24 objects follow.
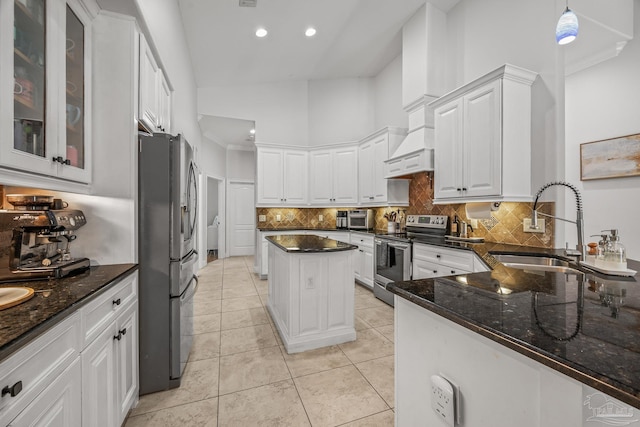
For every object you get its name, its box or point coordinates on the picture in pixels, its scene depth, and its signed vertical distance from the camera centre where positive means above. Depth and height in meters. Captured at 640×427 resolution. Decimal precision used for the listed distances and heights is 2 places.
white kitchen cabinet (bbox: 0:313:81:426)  0.75 -0.53
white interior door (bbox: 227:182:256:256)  7.34 -0.14
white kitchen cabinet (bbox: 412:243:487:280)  2.47 -0.47
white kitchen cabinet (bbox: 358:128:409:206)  4.27 +0.65
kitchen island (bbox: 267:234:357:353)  2.46 -0.77
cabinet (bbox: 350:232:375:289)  4.16 -0.72
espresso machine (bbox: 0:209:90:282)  1.34 -0.16
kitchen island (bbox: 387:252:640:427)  0.53 -0.29
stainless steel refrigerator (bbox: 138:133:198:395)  1.84 -0.31
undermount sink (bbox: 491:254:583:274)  1.76 -0.36
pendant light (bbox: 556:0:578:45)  1.70 +1.19
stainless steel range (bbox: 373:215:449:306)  3.31 -0.44
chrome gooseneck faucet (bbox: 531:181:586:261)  1.75 -0.09
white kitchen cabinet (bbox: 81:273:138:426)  1.16 -0.72
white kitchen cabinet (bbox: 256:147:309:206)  5.26 +0.73
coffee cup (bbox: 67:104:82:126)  1.50 +0.56
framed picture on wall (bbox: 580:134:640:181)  2.33 +0.52
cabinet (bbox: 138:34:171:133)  1.94 +1.00
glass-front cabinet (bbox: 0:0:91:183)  1.08 +0.60
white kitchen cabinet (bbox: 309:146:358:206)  5.06 +0.73
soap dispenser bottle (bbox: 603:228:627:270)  1.28 -0.20
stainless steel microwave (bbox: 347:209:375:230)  4.94 -0.10
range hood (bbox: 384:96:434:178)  3.40 +0.90
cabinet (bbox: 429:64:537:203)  2.52 +0.77
